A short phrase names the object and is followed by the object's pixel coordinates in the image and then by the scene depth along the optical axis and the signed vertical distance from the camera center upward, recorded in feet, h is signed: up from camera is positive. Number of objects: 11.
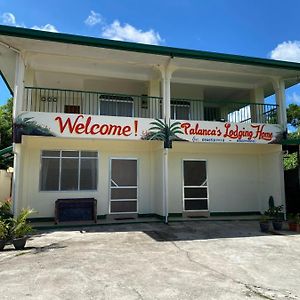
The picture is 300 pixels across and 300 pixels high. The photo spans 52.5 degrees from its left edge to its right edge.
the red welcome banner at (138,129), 33.40 +7.06
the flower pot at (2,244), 23.93 -4.36
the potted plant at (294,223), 32.58 -3.80
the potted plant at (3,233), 23.98 -3.54
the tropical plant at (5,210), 28.73 -2.06
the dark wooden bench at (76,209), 36.94 -2.60
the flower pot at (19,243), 24.23 -4.33
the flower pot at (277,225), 33.27 -4.09
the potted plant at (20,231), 24.34 -3.42
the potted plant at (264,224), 32.36 -3.93
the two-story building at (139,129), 34.30 +7.09
